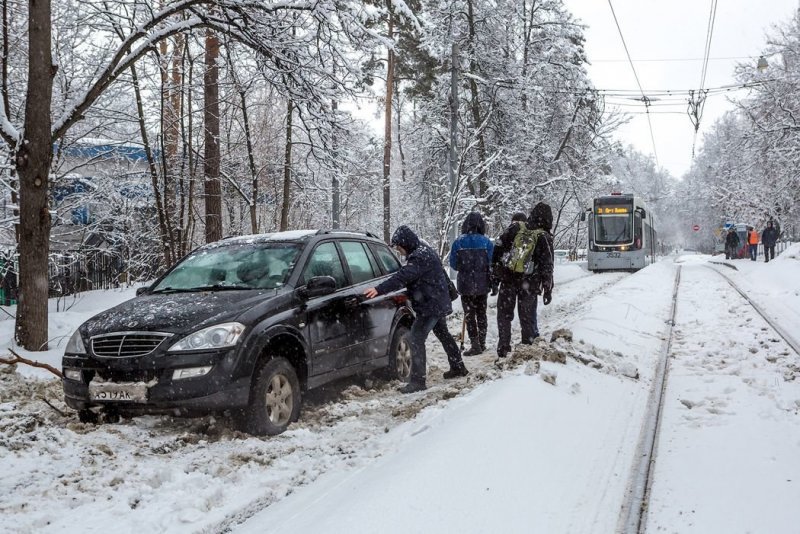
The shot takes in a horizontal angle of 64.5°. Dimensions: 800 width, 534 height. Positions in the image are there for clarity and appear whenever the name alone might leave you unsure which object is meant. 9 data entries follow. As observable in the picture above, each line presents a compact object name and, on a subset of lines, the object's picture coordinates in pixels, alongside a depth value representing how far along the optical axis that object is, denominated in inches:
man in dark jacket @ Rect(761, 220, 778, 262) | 1162.0
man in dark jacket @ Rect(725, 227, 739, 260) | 1499.8
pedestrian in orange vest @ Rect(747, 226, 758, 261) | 1330.0
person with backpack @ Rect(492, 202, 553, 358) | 332.8
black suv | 185.9
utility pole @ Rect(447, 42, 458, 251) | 712.4
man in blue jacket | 349.4
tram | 1011.9
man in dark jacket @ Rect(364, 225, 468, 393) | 263.6
